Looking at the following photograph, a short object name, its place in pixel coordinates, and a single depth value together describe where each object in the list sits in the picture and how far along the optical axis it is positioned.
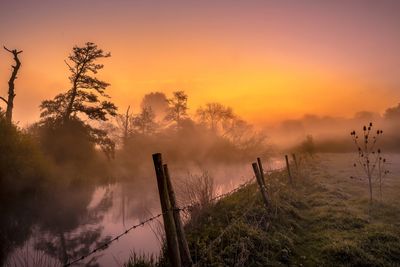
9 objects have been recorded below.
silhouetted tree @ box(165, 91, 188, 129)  58.57
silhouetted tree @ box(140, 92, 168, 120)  70.75
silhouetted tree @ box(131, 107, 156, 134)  53.87
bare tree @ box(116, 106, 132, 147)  53.28
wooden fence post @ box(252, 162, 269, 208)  9.48
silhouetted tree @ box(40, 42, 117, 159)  31.55
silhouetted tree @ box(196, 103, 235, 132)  63.28
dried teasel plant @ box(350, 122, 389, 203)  10.67
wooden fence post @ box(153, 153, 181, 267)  4.74
